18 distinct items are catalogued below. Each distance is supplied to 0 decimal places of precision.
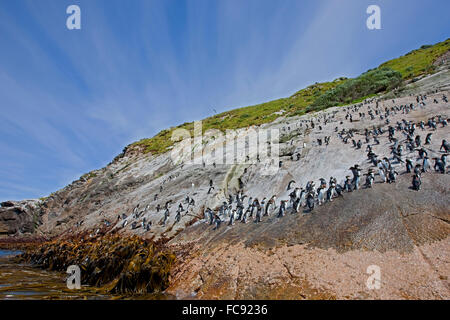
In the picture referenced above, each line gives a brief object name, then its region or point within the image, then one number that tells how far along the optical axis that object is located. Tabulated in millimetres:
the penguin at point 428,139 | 16412
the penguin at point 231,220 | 14602
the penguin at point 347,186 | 12517
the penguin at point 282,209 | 12922
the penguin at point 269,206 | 14136
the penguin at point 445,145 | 14094
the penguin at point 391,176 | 12141
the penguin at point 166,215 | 20134
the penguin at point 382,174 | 12461
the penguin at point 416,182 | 10680
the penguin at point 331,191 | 12433
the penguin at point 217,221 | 15128
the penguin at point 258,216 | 13560
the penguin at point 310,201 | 12102
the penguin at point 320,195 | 12408
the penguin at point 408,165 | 12664
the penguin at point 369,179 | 12180
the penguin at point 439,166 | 11737
